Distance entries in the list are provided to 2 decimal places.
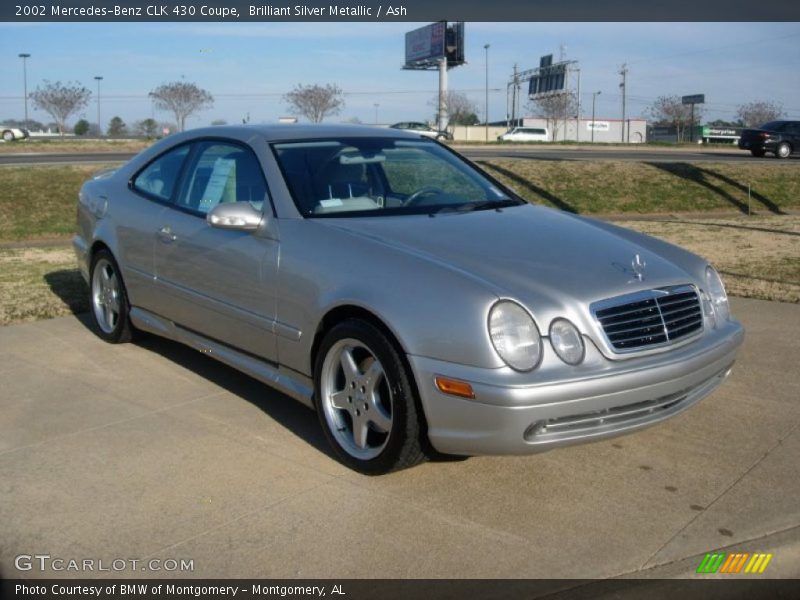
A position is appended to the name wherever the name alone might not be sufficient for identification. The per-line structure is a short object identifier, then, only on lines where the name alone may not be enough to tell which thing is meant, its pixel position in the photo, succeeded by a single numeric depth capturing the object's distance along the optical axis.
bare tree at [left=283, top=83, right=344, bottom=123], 49.66
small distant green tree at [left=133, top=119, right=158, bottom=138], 78.25
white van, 56.97
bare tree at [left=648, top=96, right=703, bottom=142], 78.62
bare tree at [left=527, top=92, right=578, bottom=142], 76.25
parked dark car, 29.48
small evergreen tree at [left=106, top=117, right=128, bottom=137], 89.37
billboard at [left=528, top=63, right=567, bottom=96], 76.62
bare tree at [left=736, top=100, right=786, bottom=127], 82.25
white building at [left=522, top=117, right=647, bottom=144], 81.00
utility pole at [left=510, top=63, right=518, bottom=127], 87.19
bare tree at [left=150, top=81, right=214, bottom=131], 49.34
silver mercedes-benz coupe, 3.57
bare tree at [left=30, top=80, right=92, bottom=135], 59.34
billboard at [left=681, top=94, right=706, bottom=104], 76.94
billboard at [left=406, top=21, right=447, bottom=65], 69.81
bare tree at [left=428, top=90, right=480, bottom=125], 86.21
